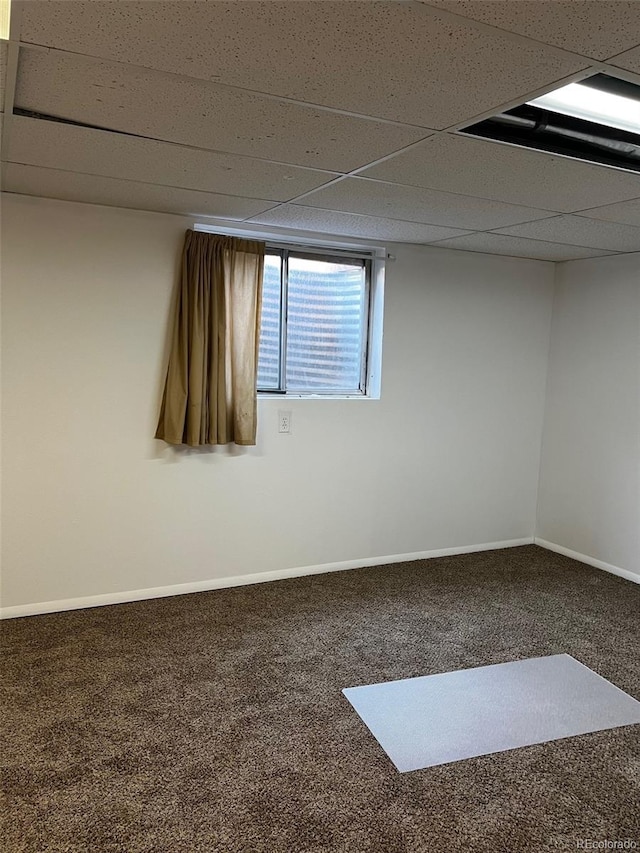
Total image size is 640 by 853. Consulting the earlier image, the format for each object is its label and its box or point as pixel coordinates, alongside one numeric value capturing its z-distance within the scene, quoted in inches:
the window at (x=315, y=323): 158.1
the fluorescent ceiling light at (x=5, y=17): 53.0
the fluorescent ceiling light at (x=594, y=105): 75.0
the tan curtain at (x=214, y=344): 139.9
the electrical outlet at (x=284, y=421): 157.4
